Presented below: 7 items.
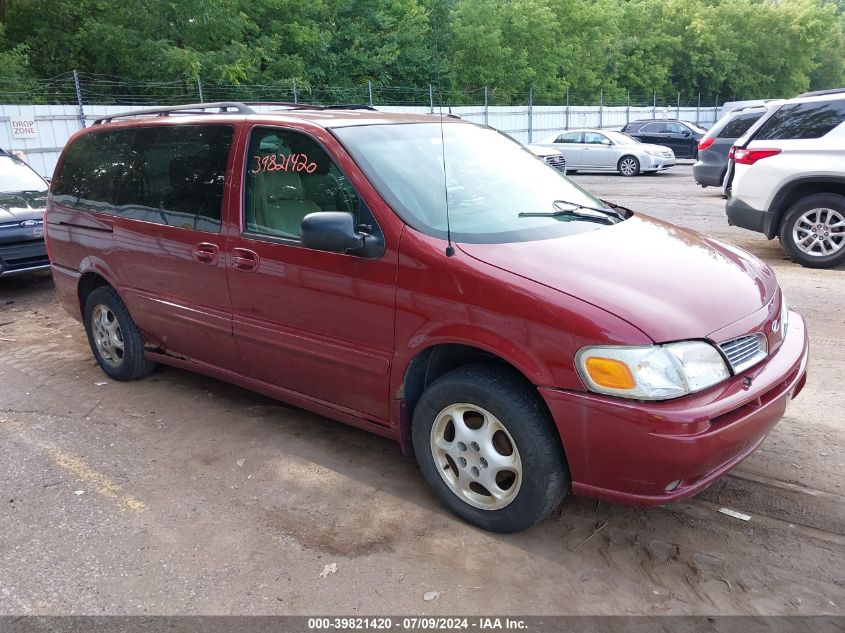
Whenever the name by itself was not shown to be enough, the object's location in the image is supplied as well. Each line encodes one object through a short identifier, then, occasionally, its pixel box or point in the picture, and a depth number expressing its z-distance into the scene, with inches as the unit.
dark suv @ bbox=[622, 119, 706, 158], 952.9
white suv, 308.2
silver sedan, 805.2
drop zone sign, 622.8
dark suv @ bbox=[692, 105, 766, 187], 561.6
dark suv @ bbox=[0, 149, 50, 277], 306.2
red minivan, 109.7
